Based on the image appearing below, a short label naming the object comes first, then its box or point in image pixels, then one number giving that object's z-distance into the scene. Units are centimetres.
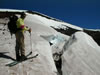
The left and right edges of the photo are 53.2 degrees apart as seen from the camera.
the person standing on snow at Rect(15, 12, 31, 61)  517
